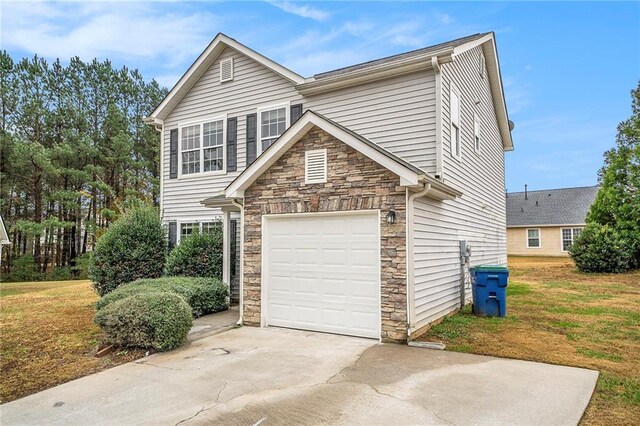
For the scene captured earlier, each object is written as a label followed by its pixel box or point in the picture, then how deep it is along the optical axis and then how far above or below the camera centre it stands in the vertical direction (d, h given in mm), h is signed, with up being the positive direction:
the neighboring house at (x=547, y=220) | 29344 +866
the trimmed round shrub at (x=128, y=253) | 10523 -510
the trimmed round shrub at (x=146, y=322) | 6156 -1379
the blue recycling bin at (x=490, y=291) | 8539 -1295
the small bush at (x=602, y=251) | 17594 -882
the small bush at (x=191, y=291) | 7512 -1196
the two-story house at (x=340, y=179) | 6832 +1105
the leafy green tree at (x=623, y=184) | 19266 +2370
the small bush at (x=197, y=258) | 10156 -627
